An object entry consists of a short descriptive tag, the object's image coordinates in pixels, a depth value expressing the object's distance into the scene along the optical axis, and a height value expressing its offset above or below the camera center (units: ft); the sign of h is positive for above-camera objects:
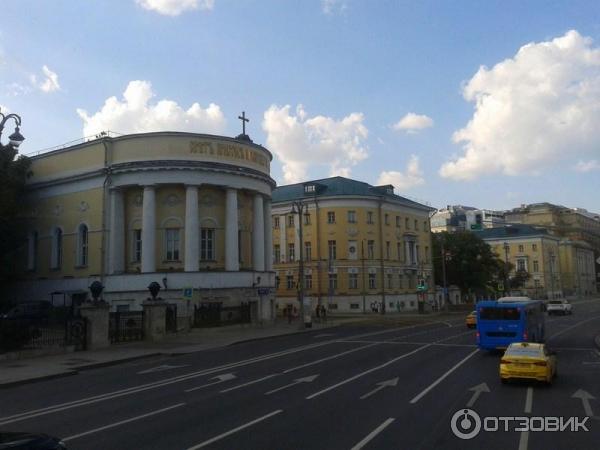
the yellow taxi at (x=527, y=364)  52.75 -7.69
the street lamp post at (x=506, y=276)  291.17 +2.90
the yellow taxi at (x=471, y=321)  140.05 -9.48
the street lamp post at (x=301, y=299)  143.43 -3.12
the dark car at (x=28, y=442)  22.22 -5.97
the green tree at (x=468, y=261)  266.57 +9.93
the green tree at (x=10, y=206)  145.07 +22.75
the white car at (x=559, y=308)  211.61 -10.25
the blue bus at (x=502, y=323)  80.38 -5.98
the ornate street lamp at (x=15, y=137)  75.59 +20.89
